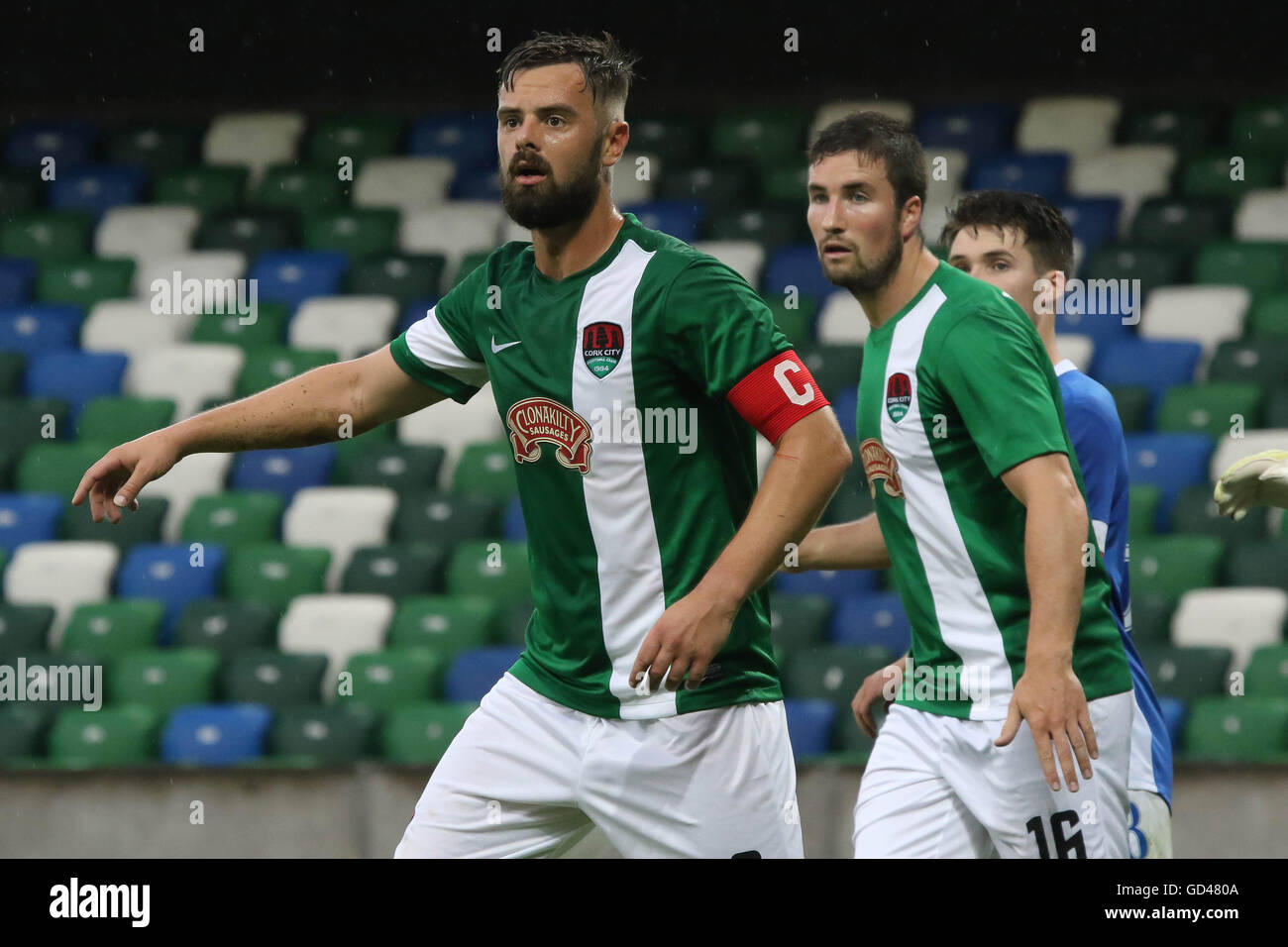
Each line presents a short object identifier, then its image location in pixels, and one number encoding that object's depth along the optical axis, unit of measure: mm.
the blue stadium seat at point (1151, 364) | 16531
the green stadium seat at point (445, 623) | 14898
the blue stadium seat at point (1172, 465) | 15203
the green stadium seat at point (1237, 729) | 12414
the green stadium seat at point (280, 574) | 16156
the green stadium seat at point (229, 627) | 15453
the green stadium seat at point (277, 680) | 14742
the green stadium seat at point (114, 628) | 15695
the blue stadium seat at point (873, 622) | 14203
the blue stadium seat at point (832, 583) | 15195
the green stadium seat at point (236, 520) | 16844
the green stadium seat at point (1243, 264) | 17437
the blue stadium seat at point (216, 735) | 14180
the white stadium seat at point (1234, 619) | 13609
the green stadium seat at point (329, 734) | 13977
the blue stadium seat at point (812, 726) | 13273
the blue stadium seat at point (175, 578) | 16328
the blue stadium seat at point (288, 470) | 17641
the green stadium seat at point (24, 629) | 15641
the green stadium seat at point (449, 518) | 16328
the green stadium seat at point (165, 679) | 14906
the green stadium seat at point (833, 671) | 13508
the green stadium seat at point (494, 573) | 15523
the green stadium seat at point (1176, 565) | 14289
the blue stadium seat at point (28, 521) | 17219
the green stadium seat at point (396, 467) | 17156
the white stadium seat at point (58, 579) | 16375
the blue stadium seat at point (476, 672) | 14164
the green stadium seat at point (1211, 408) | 15531
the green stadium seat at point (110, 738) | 14336
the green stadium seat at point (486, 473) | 16828
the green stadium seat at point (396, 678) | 14445
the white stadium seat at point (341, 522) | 16641
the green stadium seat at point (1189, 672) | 13156
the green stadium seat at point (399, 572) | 15883
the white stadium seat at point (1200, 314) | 17109
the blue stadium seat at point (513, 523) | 16000
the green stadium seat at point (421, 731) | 13680
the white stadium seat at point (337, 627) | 15320
